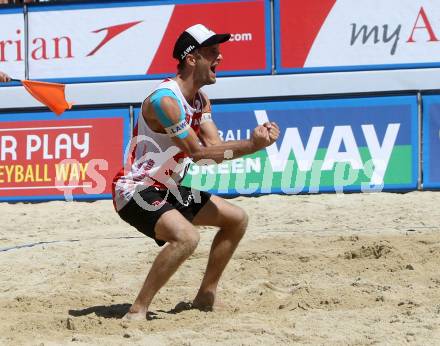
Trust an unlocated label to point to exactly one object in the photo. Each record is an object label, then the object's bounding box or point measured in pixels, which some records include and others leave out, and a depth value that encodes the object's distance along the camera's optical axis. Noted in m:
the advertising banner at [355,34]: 19.66
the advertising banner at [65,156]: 20.33
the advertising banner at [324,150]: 19.36
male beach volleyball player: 10.27
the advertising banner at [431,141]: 19.25
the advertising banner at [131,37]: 20.27
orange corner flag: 13.21
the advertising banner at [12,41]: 20.84
